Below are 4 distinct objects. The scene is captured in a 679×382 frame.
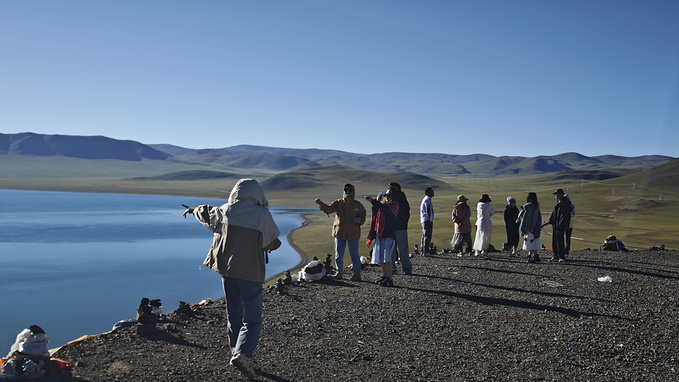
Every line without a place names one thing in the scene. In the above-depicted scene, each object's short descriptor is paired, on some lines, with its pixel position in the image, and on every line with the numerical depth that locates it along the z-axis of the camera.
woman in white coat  14.88
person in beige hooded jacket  5.20
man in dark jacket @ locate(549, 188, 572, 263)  13.46
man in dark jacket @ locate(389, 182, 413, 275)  11.18
